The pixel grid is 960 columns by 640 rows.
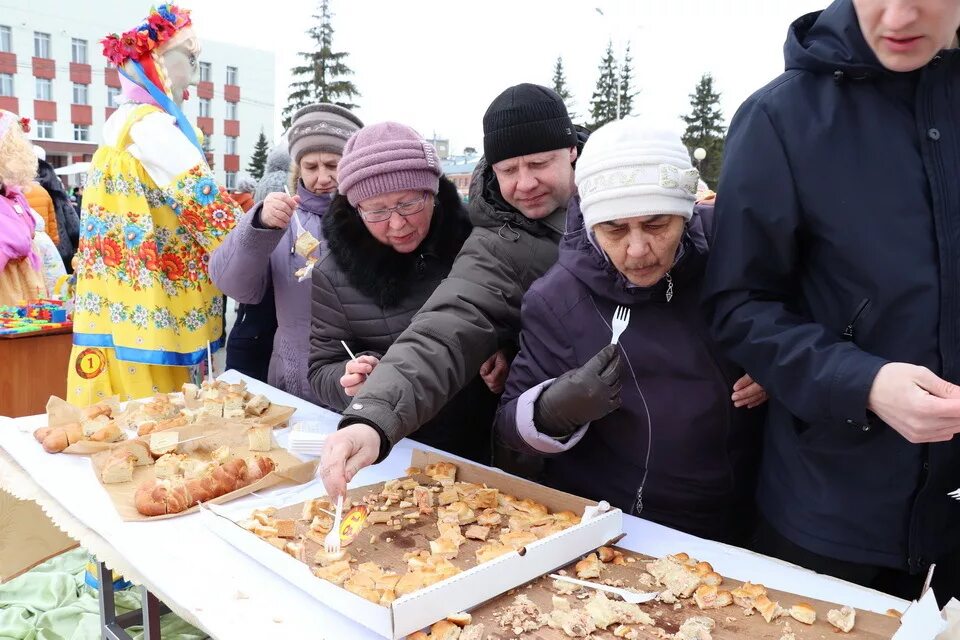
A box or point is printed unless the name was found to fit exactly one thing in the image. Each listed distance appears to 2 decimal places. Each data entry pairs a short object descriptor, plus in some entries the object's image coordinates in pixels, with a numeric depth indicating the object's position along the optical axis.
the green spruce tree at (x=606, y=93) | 23.00
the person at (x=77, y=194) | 11.02
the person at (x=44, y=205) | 5.40
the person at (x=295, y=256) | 2.55
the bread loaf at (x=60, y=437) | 1.92
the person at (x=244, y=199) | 4.10
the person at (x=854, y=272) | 1.15
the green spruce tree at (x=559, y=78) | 23.38
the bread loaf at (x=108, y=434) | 1.94
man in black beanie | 1.61
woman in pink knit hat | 2.00
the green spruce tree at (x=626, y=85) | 22.75
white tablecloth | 1.16
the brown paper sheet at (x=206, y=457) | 1.63
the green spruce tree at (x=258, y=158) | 29.05
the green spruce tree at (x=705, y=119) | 22.83
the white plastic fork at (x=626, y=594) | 1.17
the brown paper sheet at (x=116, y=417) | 1.91
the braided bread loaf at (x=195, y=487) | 1.56
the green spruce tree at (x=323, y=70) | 20.88
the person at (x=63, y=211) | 6.25
